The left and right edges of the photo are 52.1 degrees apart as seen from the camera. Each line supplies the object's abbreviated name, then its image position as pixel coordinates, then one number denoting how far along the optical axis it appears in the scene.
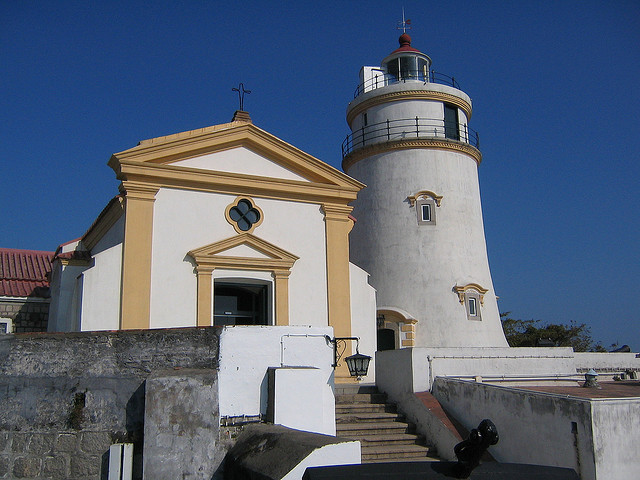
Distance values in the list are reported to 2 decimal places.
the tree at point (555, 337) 33.91
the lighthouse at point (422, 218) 21.06
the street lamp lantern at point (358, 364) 11.37
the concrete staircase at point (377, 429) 11.04
